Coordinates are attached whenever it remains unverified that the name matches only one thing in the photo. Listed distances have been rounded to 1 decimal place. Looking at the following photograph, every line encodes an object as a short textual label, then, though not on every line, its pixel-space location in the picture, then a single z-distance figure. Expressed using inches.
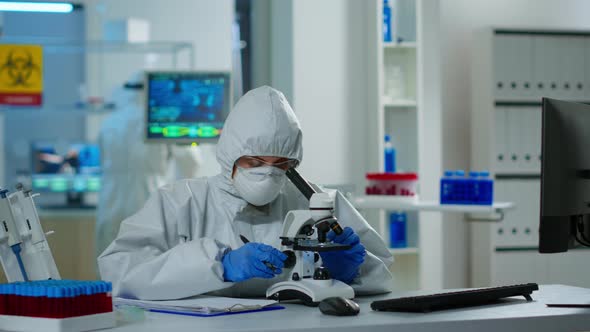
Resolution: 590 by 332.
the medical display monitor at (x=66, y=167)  190.2
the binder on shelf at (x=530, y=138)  190.1
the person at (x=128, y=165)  190.9
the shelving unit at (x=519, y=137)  189.3
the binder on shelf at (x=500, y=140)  189.8
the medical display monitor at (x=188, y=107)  178.7
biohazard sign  183.9
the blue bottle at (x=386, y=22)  191.8
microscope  84.0
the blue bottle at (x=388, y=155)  189.6
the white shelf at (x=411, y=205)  161.2
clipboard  80.7
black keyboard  81.0
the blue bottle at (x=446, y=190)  167.1
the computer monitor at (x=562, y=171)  85.3
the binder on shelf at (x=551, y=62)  191.9
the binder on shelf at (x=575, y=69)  193.2
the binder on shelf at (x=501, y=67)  190.1
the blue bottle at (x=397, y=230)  189.9
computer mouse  79.0
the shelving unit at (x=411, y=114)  189.9
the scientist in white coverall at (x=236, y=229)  89.2
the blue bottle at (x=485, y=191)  162.9
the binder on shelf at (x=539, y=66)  191.3
